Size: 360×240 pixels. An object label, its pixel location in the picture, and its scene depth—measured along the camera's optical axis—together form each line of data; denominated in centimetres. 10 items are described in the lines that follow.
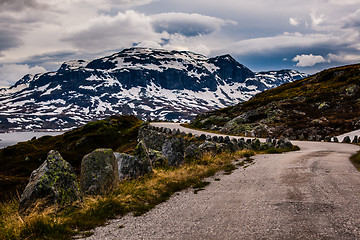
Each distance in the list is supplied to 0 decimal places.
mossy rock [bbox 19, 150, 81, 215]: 847
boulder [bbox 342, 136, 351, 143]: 3326
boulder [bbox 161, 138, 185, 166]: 1818
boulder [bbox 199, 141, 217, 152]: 2201
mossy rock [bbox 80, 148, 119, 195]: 1040
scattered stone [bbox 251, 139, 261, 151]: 2742
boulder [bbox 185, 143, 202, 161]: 1970
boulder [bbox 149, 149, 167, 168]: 1842
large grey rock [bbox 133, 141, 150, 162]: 1507
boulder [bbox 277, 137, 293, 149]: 2750
